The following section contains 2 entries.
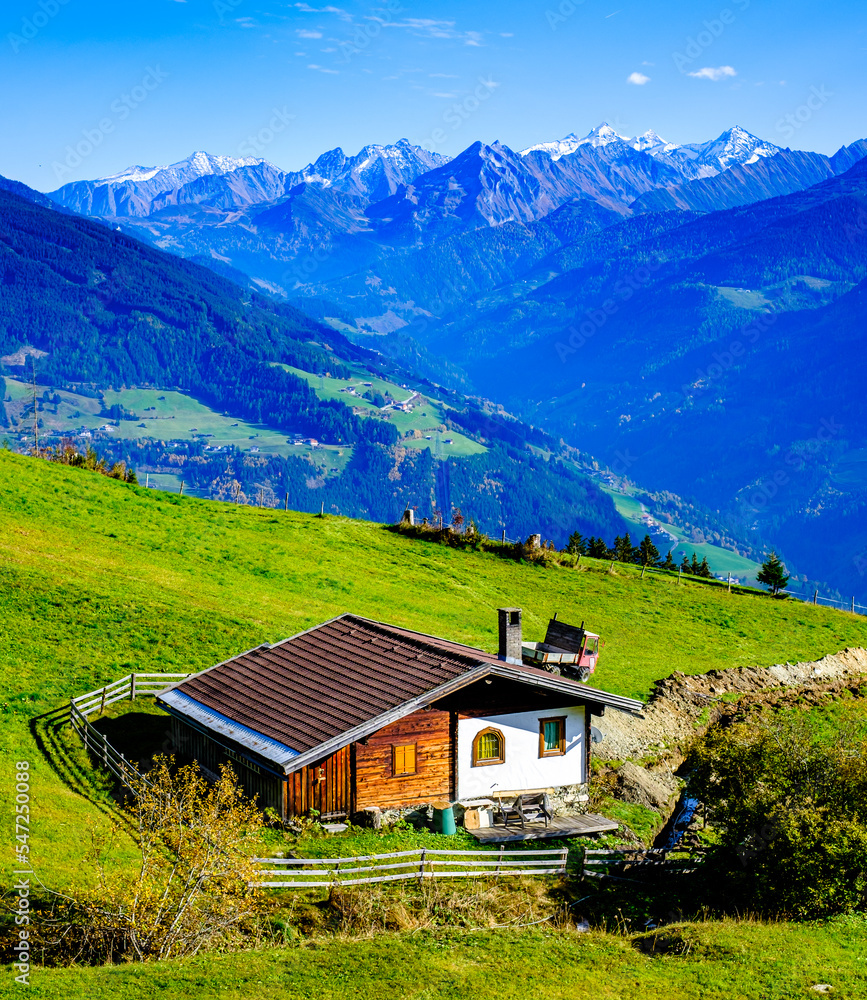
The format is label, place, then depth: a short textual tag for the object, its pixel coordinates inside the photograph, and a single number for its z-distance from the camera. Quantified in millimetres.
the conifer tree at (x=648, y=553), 83725
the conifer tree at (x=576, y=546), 81944
